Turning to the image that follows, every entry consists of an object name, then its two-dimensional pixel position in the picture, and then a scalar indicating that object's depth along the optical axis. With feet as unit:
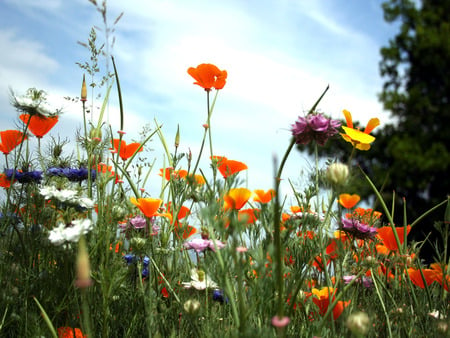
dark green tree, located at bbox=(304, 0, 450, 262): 33.47
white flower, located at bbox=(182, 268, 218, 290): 1.50
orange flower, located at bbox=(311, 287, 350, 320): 1.42
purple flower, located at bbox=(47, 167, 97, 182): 1.80
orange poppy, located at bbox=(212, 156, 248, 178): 1.82
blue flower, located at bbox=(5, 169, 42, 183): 1.88
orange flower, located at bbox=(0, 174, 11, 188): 1.95
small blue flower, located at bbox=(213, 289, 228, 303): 1.65
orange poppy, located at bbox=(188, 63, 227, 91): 2.03
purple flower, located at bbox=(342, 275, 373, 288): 1.77
